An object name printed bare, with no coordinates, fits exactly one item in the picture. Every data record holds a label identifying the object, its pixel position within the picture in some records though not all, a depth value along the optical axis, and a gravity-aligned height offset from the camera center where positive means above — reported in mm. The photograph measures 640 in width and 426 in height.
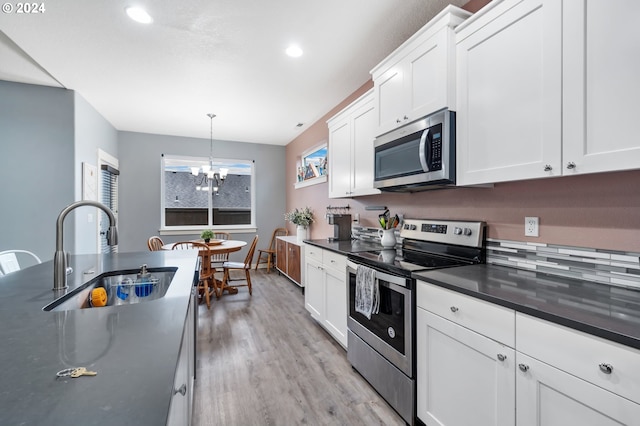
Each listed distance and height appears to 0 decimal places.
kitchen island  495 -345
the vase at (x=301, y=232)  4688 -330
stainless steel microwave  1778 +403
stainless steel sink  1621 -423
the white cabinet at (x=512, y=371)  869 -591
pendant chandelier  5753 +613
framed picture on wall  4492 +802
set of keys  602 -345
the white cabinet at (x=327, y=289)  2473 -758
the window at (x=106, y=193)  4297 +295
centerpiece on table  4090 -346
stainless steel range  1635 -557
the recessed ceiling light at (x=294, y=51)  2549 +1467
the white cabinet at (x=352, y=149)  2742 +668
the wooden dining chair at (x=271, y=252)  5641 -815
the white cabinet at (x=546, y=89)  1104 +571
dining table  3794 -499
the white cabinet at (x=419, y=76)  1764 +958
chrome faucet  1223 -214
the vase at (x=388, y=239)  2527 -235
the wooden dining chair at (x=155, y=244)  3904 -461
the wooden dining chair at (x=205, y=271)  3680 -795
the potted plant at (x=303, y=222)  4676 -167
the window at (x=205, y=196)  5648 +323
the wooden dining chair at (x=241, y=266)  4121 -795
